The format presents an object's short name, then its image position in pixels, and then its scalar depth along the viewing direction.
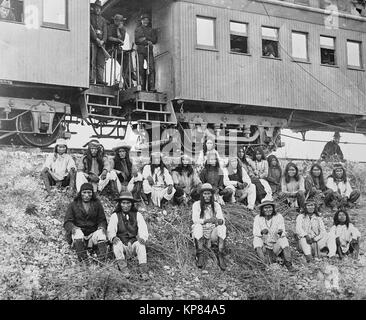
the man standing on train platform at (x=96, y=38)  10.36
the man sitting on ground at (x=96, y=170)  7.90
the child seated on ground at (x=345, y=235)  7.77
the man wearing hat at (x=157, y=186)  8.21
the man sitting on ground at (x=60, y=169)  7.93
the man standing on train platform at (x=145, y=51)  11.12
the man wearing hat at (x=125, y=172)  8.12
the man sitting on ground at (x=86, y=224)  6.45
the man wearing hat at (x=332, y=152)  11.92
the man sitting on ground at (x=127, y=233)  6.38
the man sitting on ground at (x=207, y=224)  6.95
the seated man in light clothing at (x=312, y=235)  7.61
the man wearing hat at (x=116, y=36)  10.67
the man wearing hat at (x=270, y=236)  7.16
